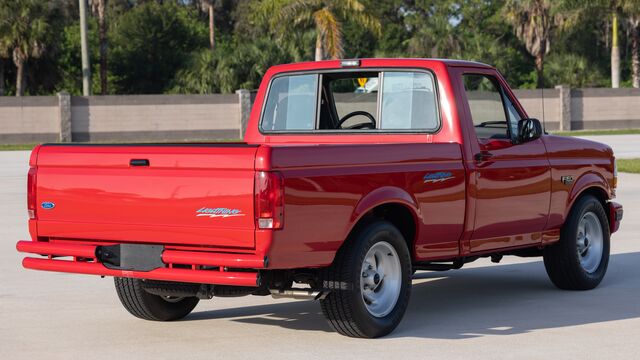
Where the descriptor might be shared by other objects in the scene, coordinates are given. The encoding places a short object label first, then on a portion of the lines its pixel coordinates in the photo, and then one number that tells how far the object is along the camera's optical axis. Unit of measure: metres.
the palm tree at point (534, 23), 66.69
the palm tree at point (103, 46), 61.09
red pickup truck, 7.52
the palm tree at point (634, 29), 60.44
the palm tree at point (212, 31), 68.12
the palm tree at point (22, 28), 56.81
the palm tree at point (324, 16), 53.50
